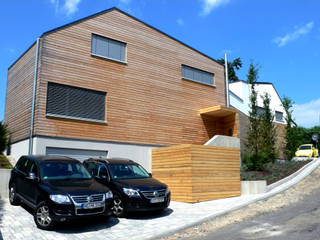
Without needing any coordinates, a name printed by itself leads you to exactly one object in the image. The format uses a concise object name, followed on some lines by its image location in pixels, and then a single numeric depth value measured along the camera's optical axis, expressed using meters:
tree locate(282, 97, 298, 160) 22.48
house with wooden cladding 12.99
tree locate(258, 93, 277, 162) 18.38
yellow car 26.53
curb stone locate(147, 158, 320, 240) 7.46
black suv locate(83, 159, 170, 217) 8.65
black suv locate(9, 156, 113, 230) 7.04
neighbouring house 23.05
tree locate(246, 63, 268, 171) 18.59
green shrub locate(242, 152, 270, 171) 15.86
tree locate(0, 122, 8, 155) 13.67
